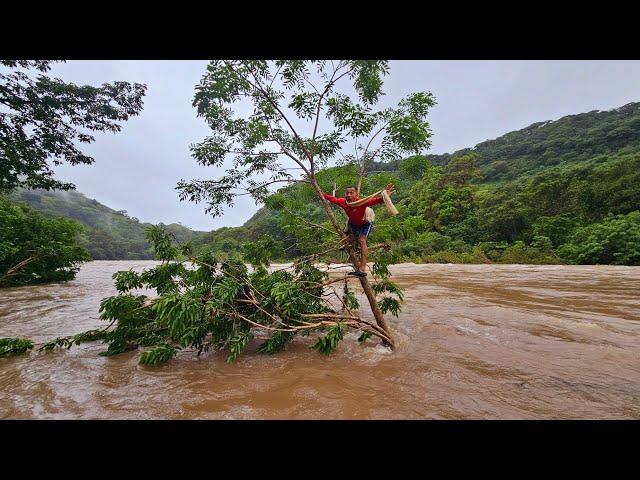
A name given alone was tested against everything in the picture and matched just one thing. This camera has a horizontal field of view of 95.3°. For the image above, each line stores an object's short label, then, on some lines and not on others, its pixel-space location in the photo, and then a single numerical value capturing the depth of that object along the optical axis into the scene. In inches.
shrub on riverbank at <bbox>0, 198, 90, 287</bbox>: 432.0
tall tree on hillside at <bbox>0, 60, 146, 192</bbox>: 356.3
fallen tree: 162.1
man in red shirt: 175.8
